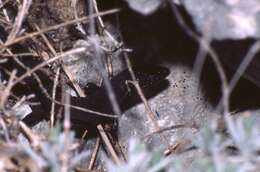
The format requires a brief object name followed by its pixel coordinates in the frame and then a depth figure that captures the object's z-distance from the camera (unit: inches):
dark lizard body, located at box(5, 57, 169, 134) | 49.4
